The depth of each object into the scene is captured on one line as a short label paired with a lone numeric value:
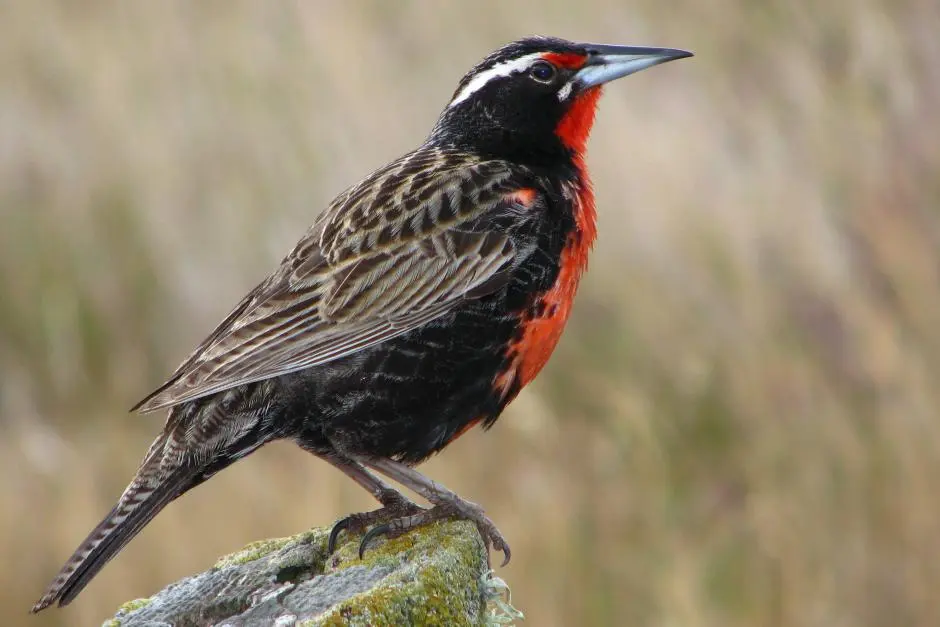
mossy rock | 5.47
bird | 6.91
